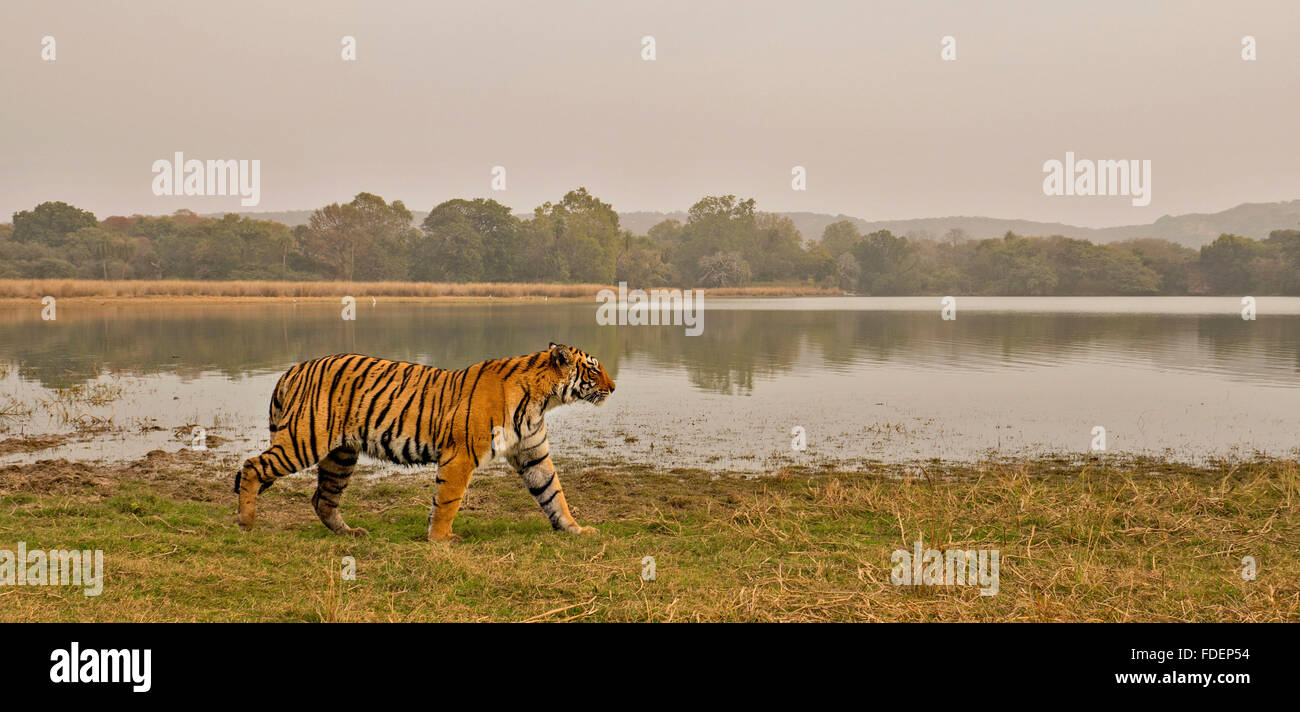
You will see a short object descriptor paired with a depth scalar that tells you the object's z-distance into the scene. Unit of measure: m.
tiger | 7.35
